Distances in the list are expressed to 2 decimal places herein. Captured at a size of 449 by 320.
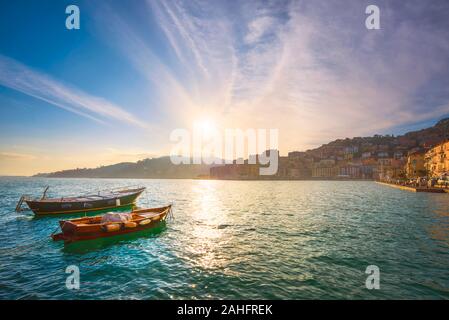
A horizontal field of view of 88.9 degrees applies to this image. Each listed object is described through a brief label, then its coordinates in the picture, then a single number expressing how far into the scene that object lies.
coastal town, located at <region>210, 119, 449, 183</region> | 84.72
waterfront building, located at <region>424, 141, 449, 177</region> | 80.21
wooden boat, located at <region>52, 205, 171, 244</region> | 19.66
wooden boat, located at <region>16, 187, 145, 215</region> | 34.22
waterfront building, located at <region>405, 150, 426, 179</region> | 111.23
